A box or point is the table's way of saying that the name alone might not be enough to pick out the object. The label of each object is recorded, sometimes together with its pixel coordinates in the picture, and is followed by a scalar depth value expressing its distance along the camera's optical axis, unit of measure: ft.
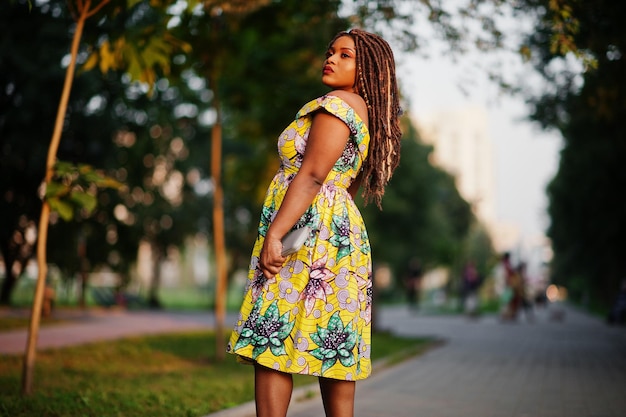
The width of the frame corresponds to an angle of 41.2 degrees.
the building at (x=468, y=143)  585.22
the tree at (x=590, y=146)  33.63
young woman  11.28
